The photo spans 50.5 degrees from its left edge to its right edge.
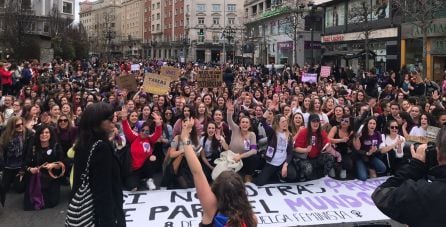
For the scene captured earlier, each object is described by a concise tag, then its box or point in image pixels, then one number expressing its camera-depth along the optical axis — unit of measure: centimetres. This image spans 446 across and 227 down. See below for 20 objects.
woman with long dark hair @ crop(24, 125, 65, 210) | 771
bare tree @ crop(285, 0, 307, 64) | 4673
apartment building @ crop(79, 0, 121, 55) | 9276
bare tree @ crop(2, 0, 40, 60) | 3650
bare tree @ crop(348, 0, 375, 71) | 3671
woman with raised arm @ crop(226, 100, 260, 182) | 892
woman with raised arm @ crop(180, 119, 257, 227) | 335
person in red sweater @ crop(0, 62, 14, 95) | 1803
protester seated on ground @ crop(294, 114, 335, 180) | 900
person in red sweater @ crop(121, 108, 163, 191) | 856
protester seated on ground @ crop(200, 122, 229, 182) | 889
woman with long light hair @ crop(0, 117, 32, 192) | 812
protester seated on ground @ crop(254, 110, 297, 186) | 878
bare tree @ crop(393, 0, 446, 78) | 2344
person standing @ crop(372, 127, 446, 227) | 296
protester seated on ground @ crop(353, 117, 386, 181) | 926
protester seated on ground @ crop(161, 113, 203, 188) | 842
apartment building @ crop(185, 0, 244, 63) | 9738
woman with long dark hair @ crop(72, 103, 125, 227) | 366
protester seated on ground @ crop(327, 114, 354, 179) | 934
